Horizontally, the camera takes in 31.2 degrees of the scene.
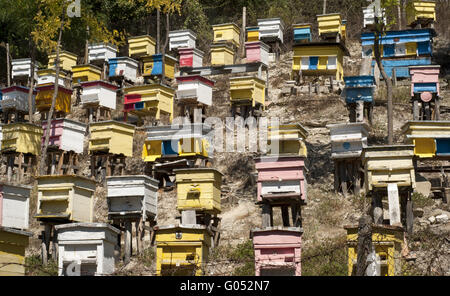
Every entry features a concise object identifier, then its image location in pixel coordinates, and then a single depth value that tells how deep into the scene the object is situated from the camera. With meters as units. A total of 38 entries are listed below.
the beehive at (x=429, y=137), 18.64
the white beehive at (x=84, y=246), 15.18
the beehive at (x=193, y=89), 23.56
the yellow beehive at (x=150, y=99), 24.16
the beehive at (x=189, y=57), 29.00
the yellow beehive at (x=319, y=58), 25.98
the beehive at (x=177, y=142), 20.80
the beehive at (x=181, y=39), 32.41
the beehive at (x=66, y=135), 22.75
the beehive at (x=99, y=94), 25.97
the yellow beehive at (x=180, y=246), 14.83
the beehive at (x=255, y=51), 27.38
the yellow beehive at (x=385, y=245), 13.43
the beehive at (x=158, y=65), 29.53
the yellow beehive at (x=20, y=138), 23.16
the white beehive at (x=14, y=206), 16.48
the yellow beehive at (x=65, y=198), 17.14
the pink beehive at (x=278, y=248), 14.16
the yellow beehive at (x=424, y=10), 29.86
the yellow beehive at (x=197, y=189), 17.42
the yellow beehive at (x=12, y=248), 14.05
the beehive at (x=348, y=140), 19.34
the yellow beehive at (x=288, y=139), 19.89
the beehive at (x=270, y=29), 30.89
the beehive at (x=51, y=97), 26.08
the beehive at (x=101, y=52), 32.25
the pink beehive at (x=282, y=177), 16.75
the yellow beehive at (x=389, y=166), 16.47
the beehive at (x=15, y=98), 26.88
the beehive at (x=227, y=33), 32.19
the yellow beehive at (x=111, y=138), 21.88
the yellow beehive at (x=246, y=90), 23.58
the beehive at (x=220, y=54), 29.30
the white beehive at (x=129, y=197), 17.66
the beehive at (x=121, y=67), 29.48
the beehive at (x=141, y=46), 32.09
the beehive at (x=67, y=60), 32.56
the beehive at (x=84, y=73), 29.64
